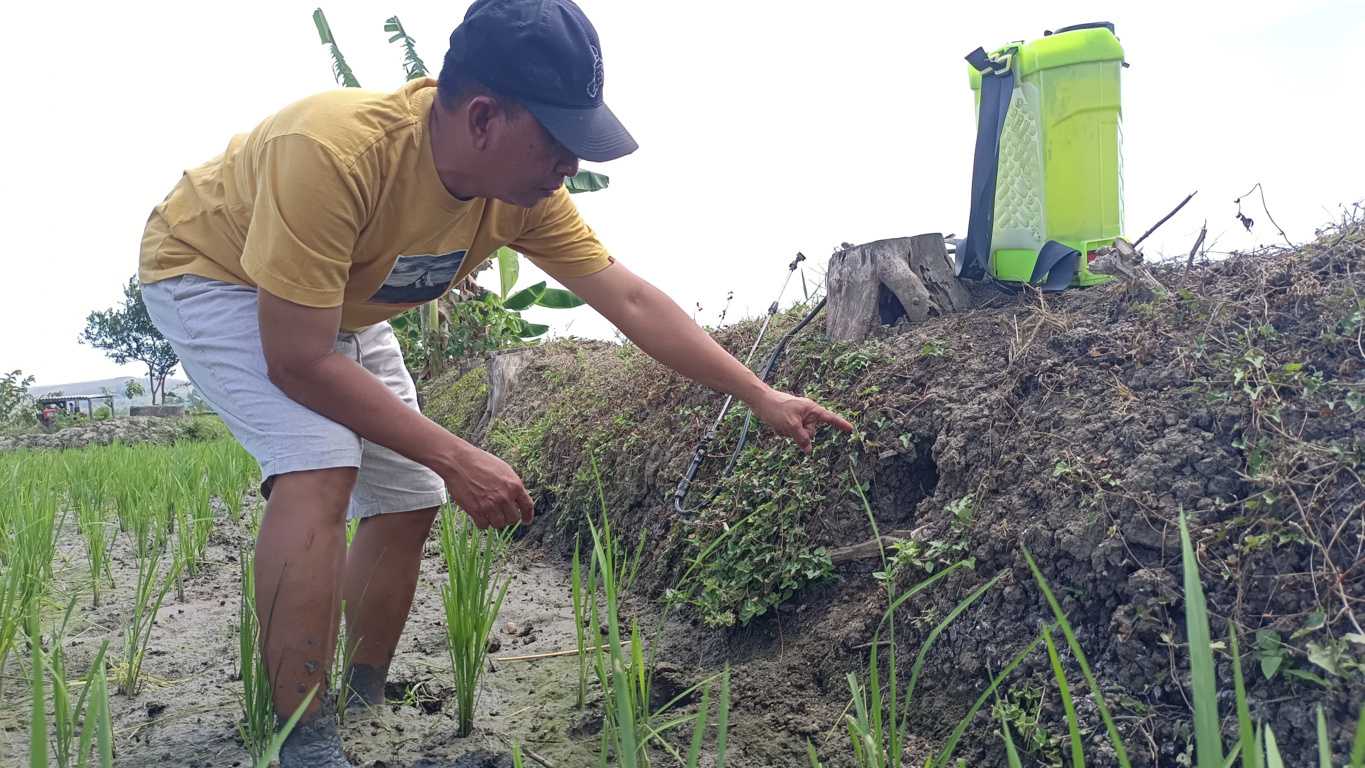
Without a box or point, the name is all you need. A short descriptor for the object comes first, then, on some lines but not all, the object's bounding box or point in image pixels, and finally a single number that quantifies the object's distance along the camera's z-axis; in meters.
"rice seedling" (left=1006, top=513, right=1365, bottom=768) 0.66
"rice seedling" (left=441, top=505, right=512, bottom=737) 1.80
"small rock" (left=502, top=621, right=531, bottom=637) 2.53
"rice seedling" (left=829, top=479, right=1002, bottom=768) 1.06
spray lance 2.55
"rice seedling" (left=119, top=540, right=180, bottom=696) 1.81
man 1.50
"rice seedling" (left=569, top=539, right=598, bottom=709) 1.53
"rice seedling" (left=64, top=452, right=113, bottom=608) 2.79
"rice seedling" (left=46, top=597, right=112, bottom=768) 0.93
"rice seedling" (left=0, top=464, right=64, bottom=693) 1.79
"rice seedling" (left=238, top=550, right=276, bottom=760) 1.53
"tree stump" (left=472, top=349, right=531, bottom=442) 5.57
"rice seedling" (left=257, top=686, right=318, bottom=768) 0.83
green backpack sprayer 2.59
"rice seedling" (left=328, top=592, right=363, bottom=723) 1.72
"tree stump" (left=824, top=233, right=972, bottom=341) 2.71
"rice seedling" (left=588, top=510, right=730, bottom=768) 0.95
